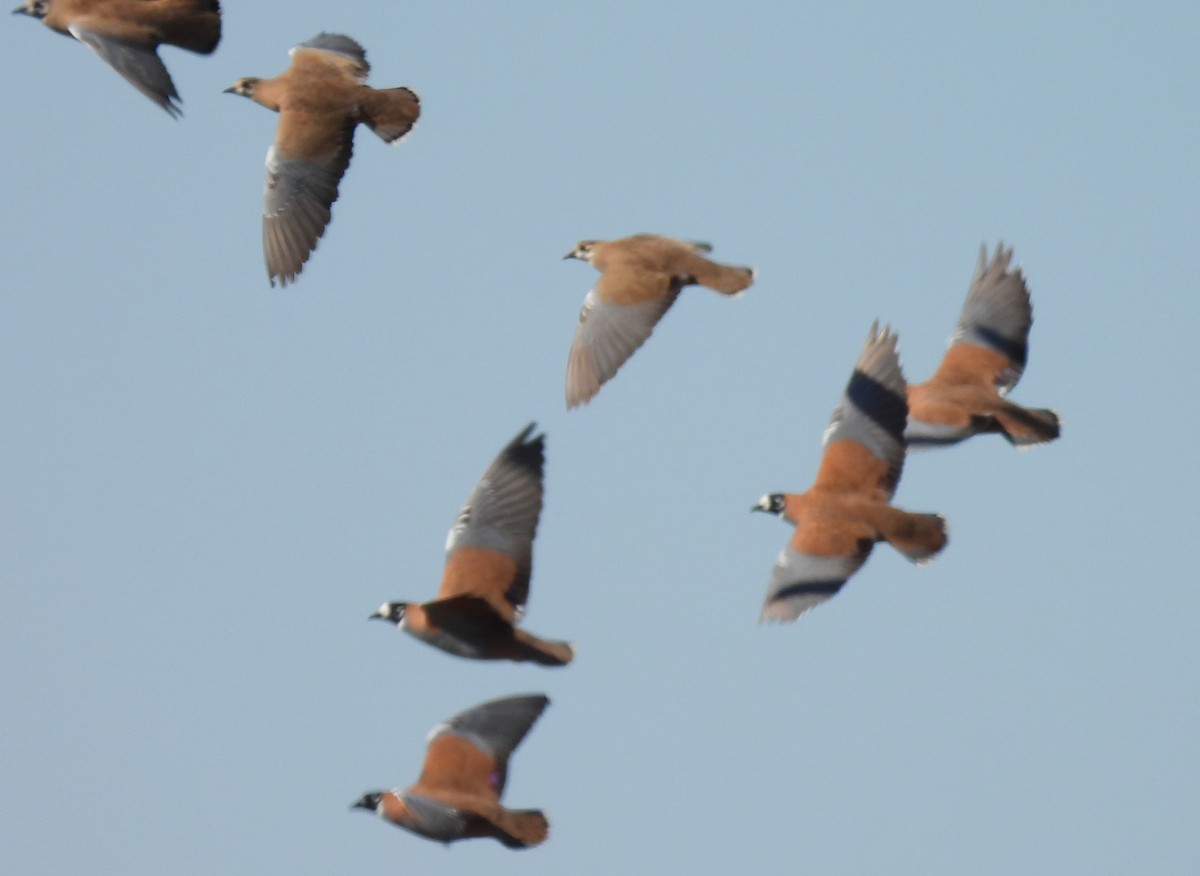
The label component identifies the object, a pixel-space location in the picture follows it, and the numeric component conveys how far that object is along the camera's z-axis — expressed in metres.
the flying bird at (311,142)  22.80
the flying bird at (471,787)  19.12
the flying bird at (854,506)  20.58
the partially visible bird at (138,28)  22.45
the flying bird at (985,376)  22.75
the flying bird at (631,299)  22.55
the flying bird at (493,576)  19.16
